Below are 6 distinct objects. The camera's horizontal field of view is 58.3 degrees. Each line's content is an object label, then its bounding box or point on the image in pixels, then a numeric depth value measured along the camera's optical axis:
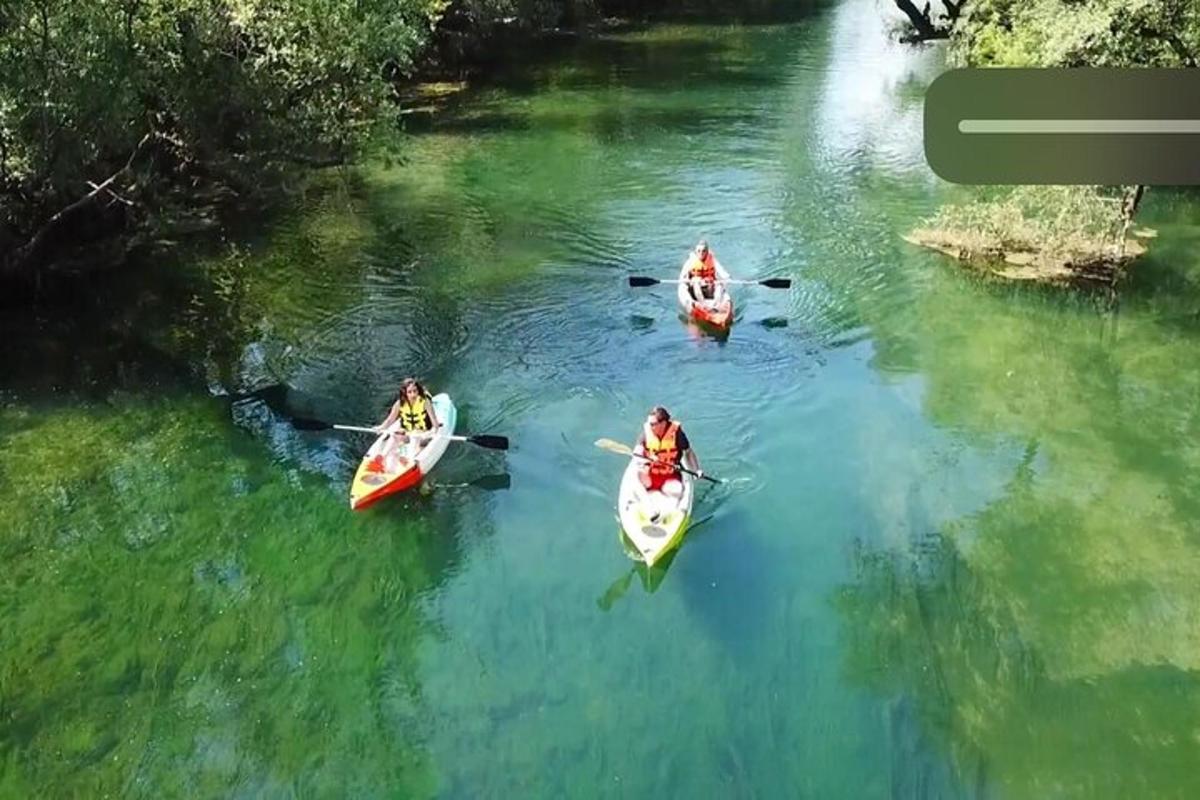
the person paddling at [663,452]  14.08
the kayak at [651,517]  13.24
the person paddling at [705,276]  19.78
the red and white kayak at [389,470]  14.34
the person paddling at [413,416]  14.98
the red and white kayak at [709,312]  19.38
